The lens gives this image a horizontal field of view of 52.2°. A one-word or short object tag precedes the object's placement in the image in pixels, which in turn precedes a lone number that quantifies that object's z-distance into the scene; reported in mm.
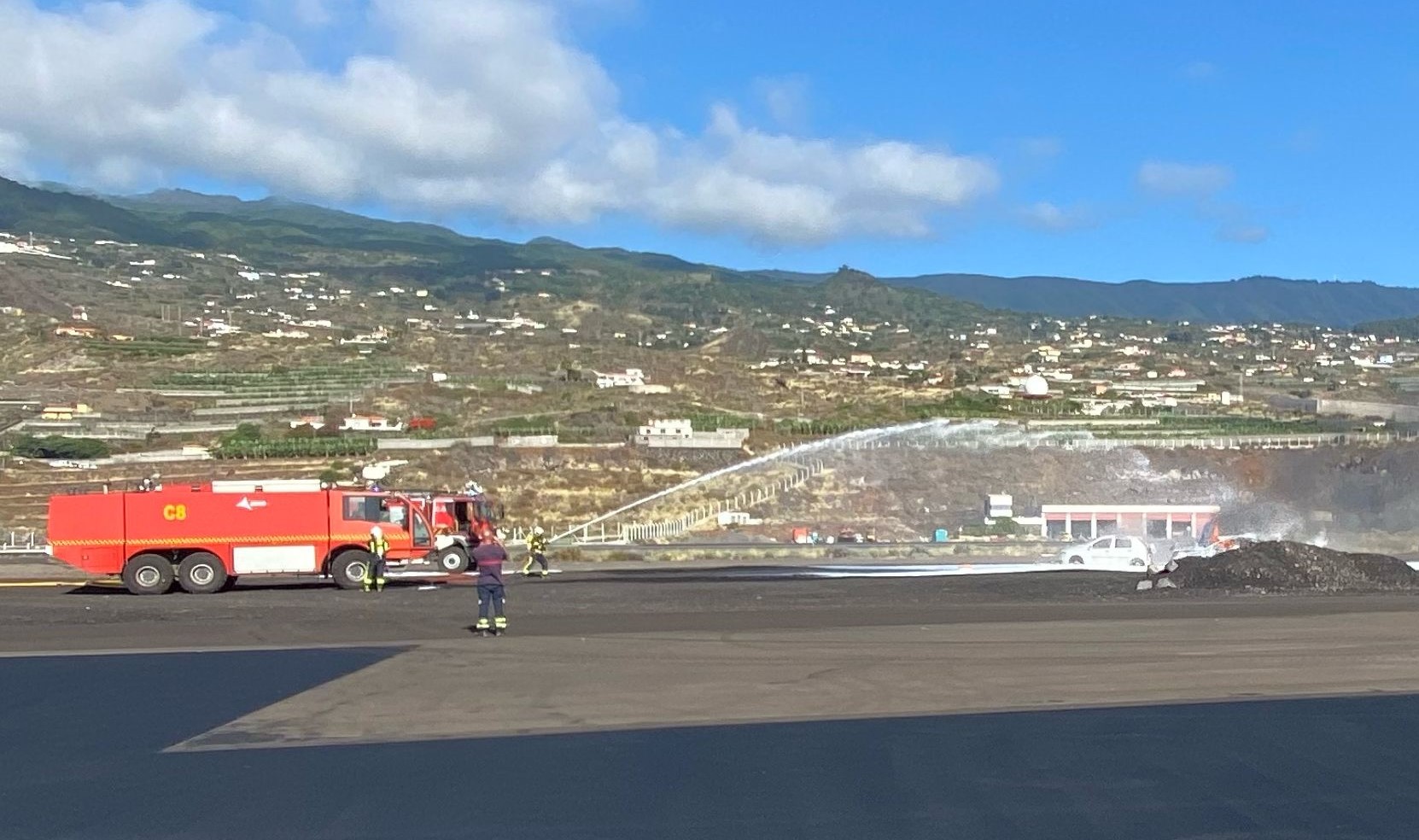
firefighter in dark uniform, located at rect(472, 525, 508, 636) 22781
